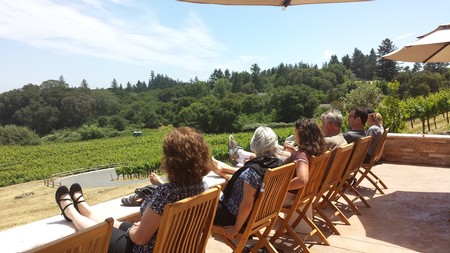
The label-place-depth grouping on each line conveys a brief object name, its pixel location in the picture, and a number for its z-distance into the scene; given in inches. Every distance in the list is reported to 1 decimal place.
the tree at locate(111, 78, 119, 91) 7037.4
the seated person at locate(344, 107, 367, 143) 186.1
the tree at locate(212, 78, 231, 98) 4451.3
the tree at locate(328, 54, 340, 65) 4887.8
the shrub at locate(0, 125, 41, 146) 2810.0
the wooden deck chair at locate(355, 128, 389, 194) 182.4
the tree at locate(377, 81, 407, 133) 356.8
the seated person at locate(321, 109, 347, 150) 158.7
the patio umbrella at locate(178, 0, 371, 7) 115.8
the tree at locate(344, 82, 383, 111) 1088.6
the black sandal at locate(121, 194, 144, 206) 101.5
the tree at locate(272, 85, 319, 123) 2753.4
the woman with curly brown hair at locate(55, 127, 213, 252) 70.2
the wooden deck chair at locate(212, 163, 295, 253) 92.0
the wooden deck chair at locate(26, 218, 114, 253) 41.9
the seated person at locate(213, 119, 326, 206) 114.6
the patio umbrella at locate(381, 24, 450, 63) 172.2
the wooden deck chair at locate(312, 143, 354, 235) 132.0
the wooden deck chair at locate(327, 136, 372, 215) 152.2
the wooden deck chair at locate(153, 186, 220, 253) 62.9
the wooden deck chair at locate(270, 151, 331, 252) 114.5
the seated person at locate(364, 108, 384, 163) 192.2
